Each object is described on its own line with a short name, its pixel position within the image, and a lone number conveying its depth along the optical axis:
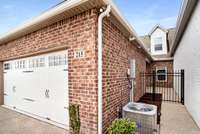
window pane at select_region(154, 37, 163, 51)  15.31
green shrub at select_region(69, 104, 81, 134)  2.78
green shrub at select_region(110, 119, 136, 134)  2.57
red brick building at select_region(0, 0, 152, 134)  3.03
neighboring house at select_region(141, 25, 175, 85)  14.60
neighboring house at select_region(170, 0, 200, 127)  4.22
